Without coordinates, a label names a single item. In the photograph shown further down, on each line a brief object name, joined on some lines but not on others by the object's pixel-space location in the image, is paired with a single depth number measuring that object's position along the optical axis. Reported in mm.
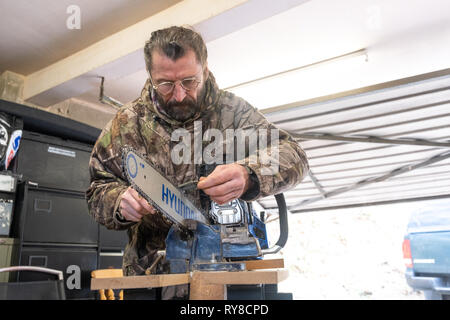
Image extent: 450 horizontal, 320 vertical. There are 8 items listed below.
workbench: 659
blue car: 4598
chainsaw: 771
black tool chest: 2607
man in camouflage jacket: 893
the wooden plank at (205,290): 700
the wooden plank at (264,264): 841
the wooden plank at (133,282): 666
